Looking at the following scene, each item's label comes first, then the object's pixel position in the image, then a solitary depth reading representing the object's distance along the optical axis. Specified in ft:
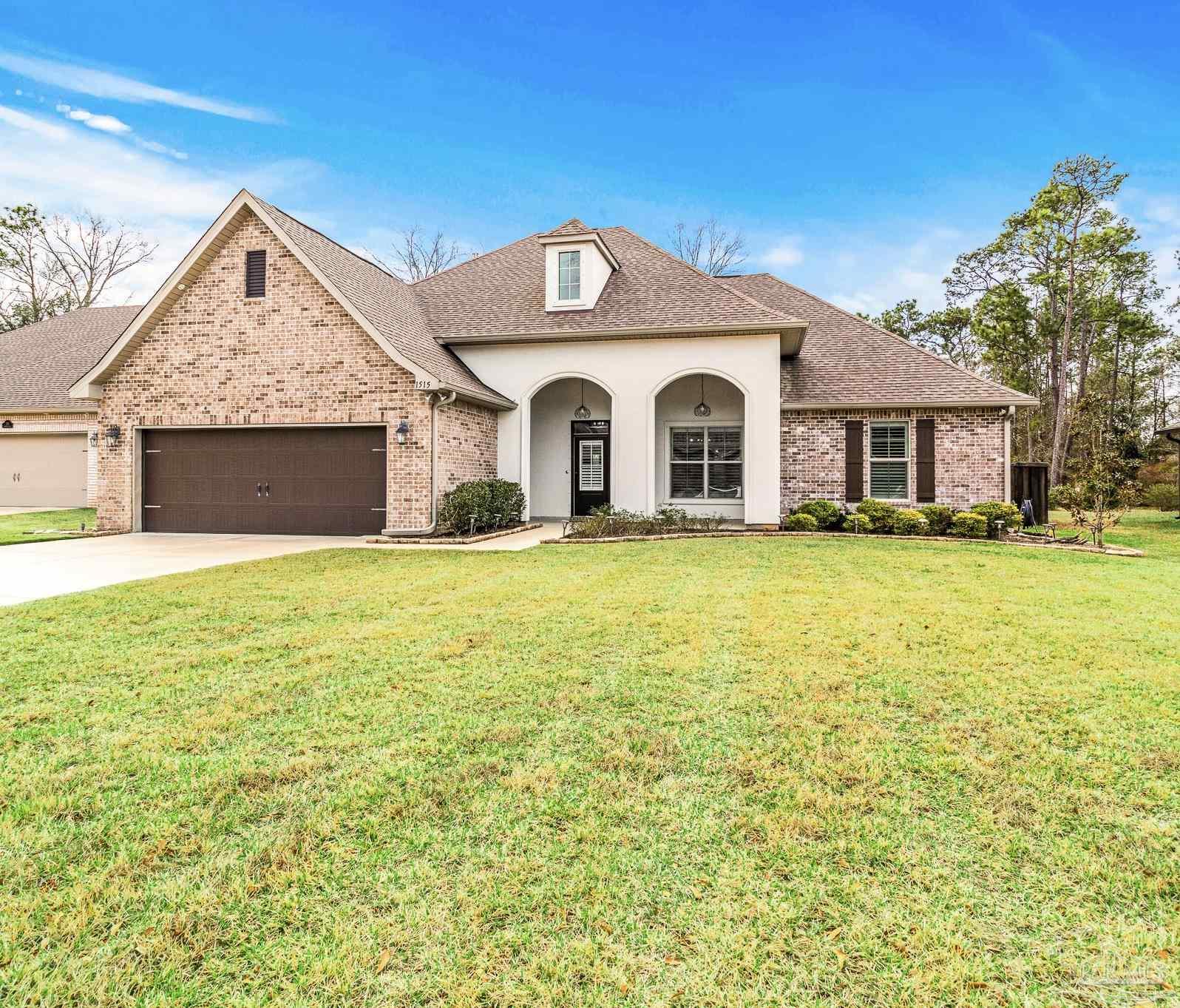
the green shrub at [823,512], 43.91
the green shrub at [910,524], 41.39
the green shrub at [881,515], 42.27
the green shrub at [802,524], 42.98
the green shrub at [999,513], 40.93
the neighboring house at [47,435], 64.49
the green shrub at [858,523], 42.70
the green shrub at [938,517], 41.19
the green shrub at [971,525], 39.96
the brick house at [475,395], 42.78
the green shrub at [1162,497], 68.95
